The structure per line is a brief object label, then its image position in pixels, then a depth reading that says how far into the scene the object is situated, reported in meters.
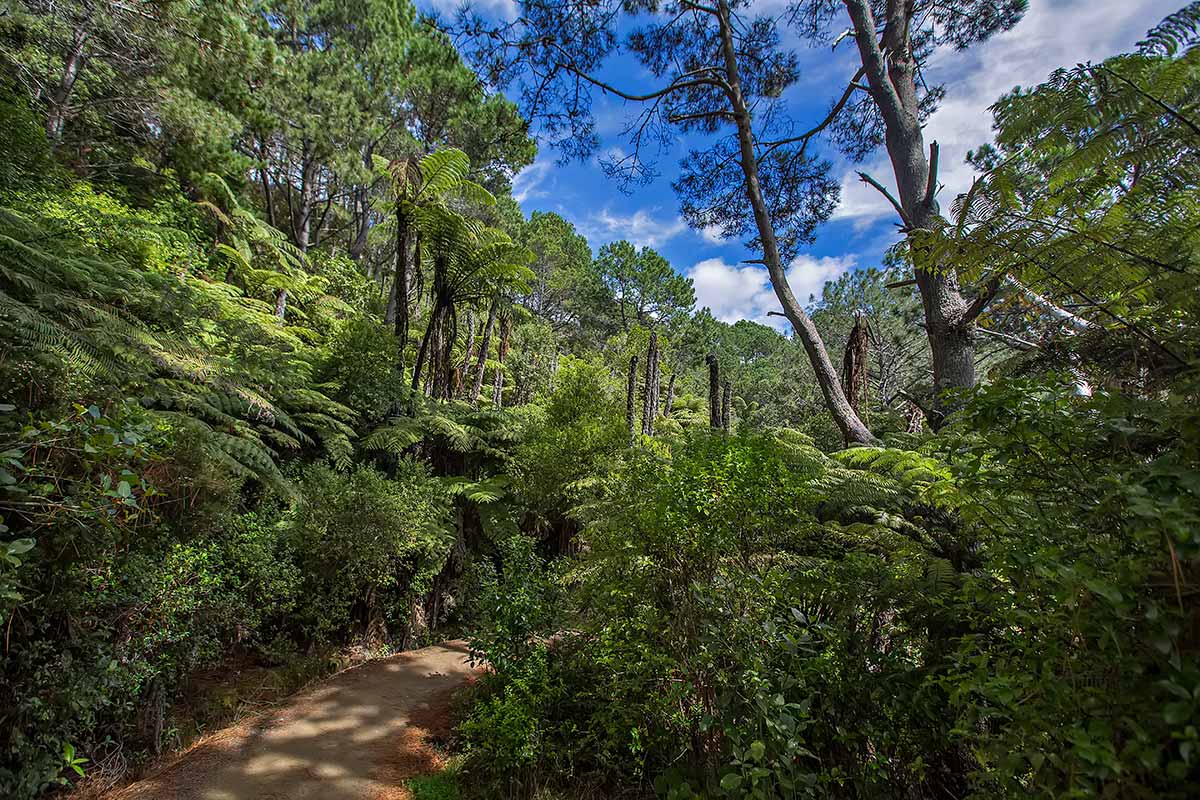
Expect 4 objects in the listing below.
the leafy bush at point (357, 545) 5.08
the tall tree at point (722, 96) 4.83
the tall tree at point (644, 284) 25.12
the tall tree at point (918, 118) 3.46
